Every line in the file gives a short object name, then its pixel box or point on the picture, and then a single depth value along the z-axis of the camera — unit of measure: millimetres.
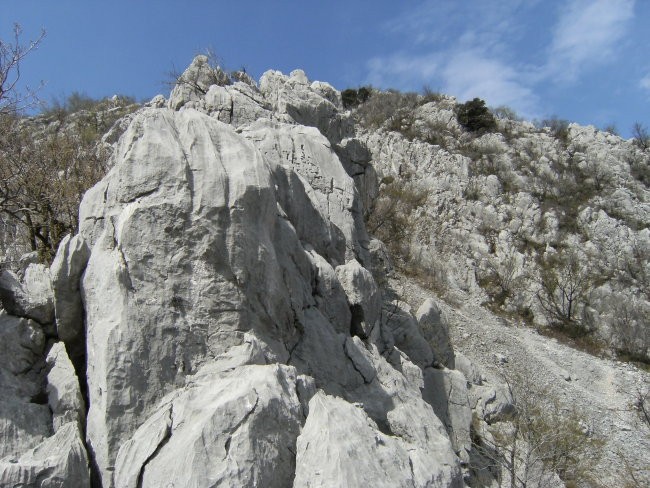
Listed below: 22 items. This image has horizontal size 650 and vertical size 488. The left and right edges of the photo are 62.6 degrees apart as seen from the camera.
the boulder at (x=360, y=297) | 11078
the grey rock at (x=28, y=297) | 8133
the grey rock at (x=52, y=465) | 6141
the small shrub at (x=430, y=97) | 45303
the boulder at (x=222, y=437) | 5941
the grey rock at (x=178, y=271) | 7211
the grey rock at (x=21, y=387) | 6863
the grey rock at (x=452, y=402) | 14266
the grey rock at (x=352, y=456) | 6004
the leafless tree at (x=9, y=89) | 9944
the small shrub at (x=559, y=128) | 41031
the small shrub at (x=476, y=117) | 41562
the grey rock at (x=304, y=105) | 17031
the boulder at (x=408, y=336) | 14875
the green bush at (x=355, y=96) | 48500
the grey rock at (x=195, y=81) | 16953
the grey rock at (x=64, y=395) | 7270
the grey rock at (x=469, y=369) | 18328
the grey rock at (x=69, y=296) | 8117
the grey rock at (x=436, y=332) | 16859
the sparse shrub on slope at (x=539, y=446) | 13766
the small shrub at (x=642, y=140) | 39594
